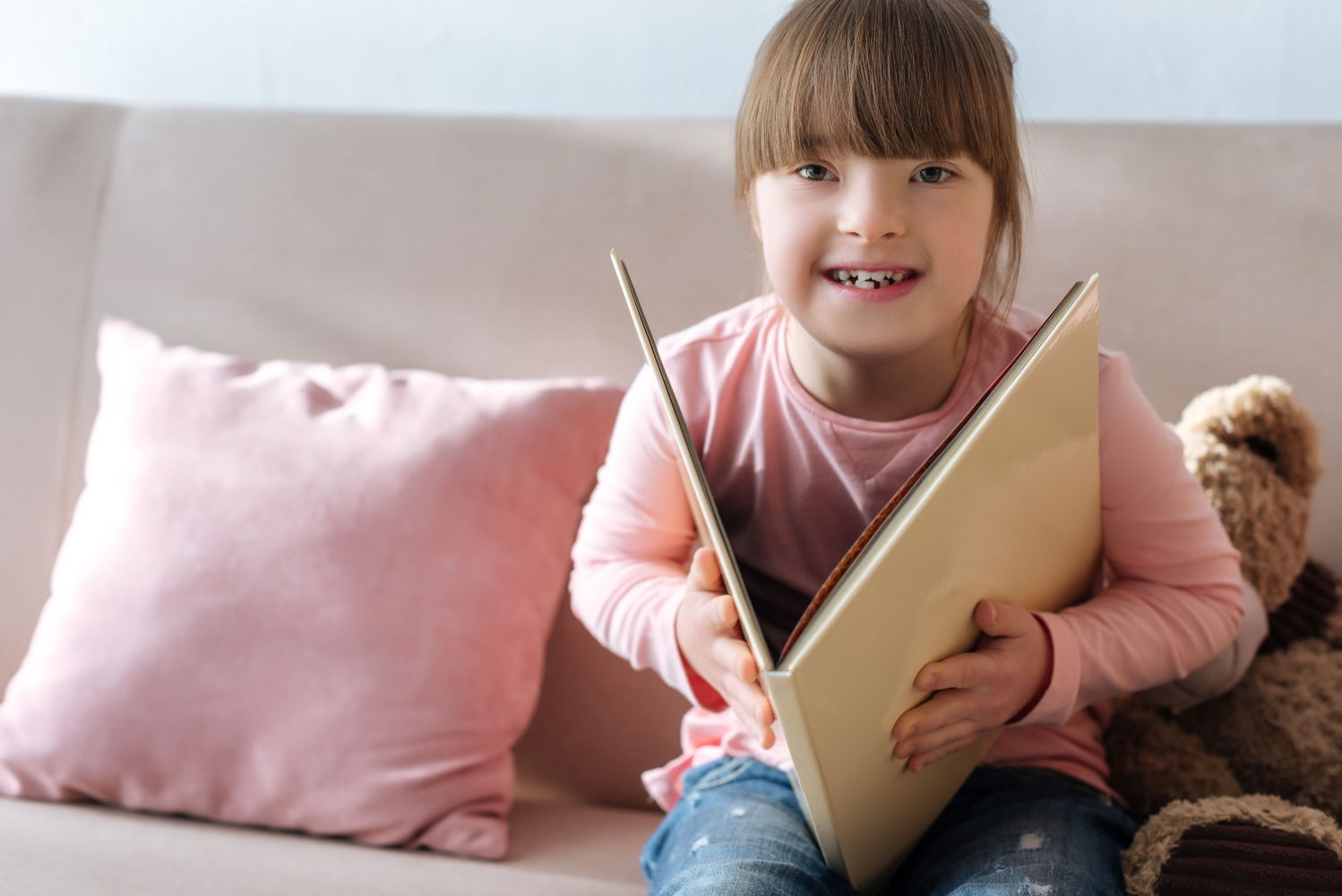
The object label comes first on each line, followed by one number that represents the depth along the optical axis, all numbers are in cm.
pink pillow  102
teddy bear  94
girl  75
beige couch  105
